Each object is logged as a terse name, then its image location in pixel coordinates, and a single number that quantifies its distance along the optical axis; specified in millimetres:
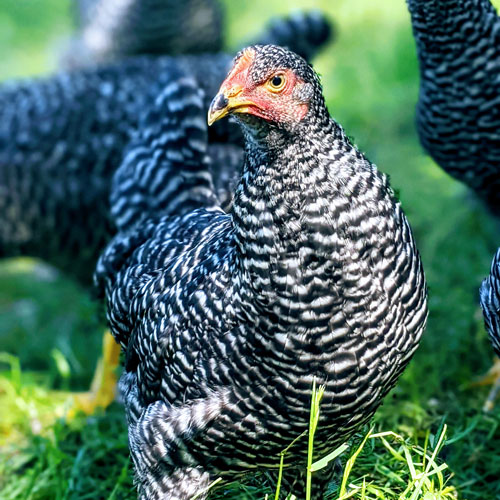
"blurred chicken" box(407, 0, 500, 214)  2916
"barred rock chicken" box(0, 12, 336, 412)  4043
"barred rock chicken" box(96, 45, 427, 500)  2008
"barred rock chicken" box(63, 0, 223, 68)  5672
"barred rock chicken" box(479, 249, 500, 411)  2438
